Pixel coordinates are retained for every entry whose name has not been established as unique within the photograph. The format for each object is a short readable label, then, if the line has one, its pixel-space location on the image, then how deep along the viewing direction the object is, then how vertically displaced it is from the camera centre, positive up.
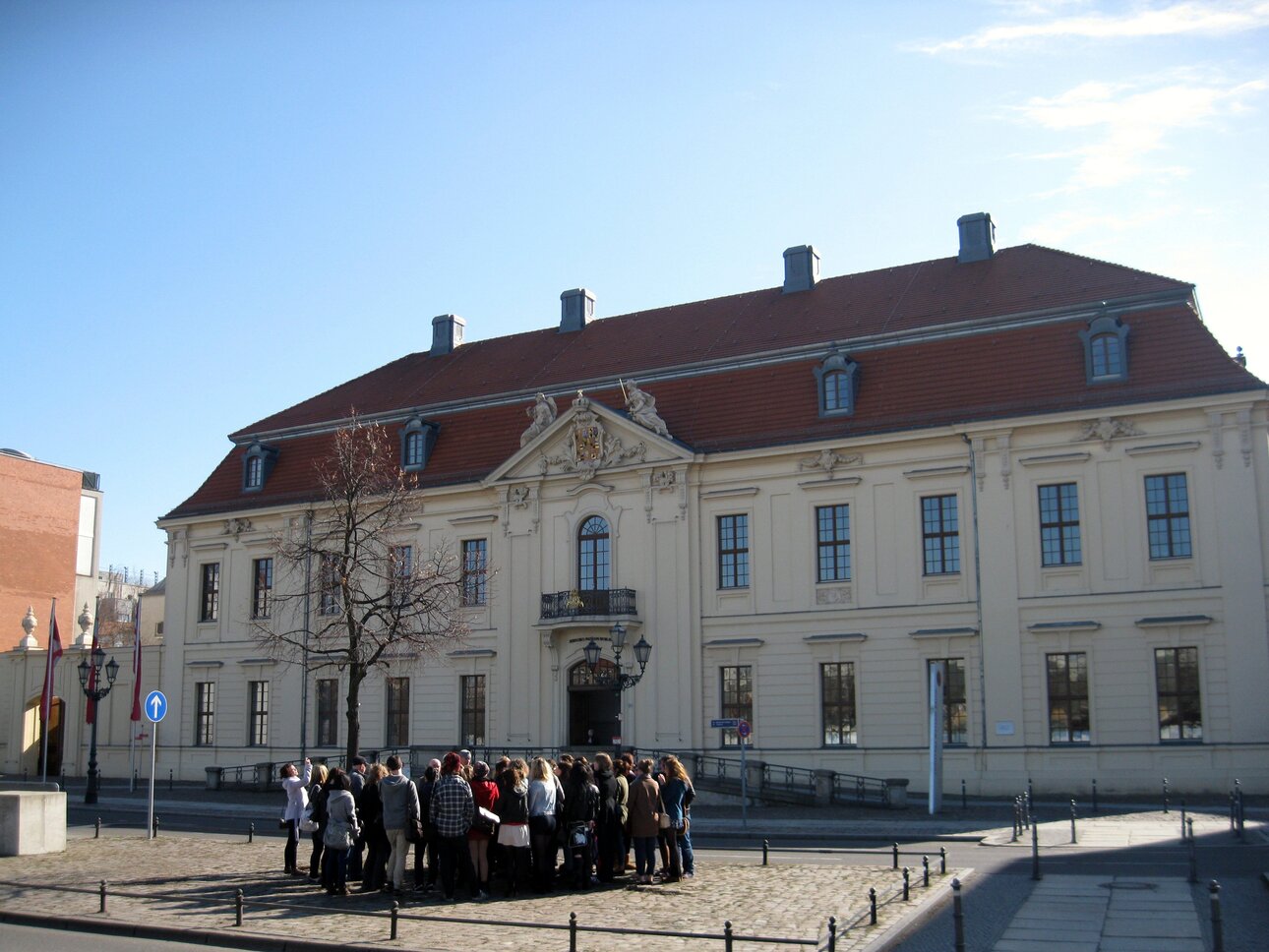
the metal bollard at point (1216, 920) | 9.91 -2.02
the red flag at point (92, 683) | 35.72 -0.42
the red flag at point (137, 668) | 36.00 -0.01
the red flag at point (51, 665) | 33.03 +0.09
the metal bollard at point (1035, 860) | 16.83 -2.64
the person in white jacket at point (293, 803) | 18.80 -1.99
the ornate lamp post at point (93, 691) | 35.69 -0.67
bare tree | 32.00 +2.49
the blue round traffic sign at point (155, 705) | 24.58 -0.72
